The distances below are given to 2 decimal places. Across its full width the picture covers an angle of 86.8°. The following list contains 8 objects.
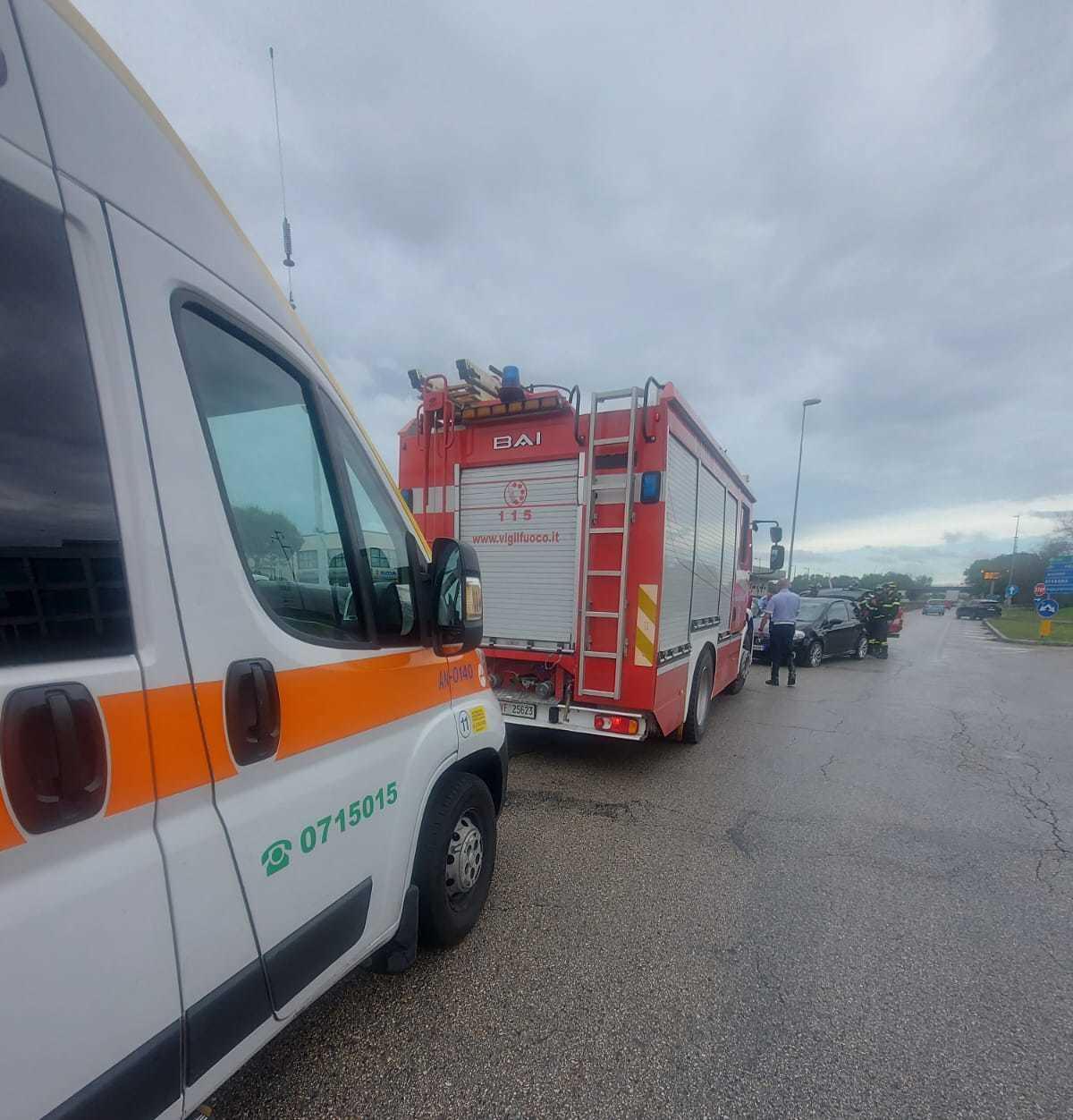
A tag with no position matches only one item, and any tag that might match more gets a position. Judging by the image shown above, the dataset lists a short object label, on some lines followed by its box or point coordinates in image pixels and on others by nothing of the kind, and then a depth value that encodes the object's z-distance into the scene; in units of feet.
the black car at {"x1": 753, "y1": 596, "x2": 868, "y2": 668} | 40.09
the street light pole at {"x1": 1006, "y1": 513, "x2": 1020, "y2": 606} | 193.30
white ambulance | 3.19
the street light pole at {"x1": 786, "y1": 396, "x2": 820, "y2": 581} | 76.02
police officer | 31.73
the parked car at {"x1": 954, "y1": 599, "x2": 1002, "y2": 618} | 143.13
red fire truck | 14.08
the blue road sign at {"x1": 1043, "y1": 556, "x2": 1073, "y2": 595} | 102.58
